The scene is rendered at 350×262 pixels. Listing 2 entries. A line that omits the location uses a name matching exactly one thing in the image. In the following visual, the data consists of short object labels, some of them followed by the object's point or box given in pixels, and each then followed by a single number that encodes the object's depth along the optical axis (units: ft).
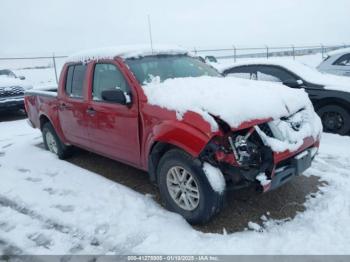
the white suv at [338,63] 30.35
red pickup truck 11.21
